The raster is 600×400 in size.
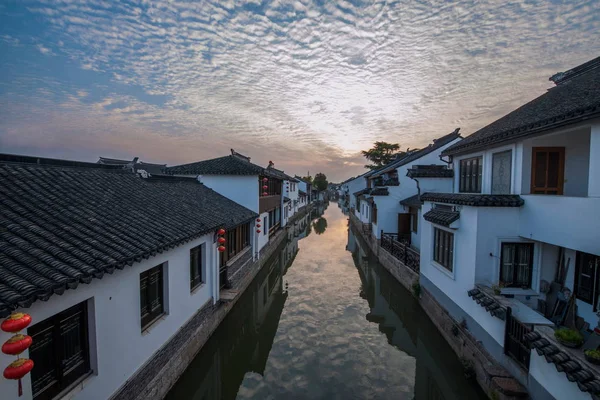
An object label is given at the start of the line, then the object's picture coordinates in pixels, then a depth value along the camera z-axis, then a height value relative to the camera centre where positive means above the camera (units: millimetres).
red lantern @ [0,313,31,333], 3201 -1597
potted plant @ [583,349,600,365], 4559 -2703
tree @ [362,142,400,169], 52875 +6040
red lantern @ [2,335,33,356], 3256 -1865
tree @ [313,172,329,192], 103250 +1159
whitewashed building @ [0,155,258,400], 4118 -1437
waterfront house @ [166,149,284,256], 18219 +290
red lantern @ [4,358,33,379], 3318 -2183
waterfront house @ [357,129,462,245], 21438 -789
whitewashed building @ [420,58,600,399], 6219 -1352
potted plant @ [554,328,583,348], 5098 -2703
